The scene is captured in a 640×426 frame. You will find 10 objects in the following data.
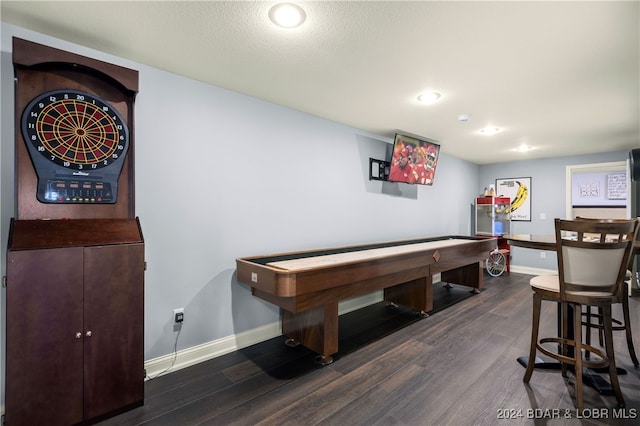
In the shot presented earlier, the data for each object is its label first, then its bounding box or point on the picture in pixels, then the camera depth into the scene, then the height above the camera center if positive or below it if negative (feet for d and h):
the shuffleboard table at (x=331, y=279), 7.25 -1.91
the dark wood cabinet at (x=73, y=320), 4.91 -1.99
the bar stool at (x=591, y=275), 5.78 -1.27
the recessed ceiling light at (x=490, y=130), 12.32 +3.59
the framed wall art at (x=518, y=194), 19.35 +1.25
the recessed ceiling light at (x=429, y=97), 8.86 +3.61
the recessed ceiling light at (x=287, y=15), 5.06 +3.58
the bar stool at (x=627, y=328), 7.23 -2.92
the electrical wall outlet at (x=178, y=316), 7.63 -2.73
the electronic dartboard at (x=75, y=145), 5.67 +1.38
